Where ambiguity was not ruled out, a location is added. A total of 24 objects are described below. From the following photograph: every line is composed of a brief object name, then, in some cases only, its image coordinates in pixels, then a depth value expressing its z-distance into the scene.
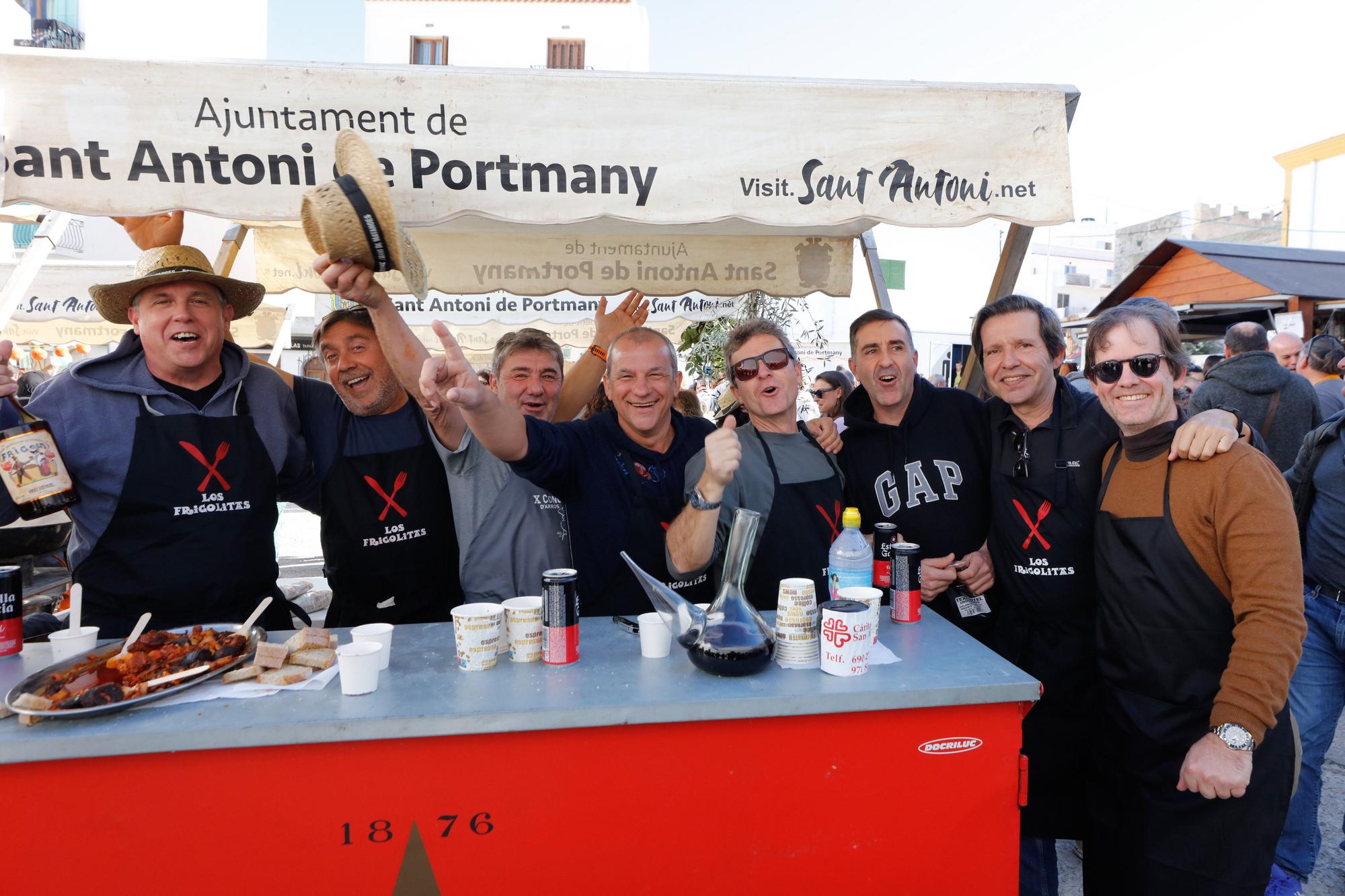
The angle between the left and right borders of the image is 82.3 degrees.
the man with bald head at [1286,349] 6.36
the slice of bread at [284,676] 1.82
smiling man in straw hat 2.35
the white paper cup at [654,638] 2.00
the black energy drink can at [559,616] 1.93
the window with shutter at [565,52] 26.17
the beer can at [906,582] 2.29
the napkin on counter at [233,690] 1.75
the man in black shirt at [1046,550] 2.36
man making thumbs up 2.52
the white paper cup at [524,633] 1.97
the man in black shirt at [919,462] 2.70
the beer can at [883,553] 2.37
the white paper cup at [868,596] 1.99
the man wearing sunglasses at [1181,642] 1.82
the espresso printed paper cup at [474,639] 1.91
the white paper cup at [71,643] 1.96
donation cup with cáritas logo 1.86
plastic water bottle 2.21
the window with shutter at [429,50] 25.02
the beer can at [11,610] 1.97
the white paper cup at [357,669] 1.74
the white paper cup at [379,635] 1.93
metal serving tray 1.60
